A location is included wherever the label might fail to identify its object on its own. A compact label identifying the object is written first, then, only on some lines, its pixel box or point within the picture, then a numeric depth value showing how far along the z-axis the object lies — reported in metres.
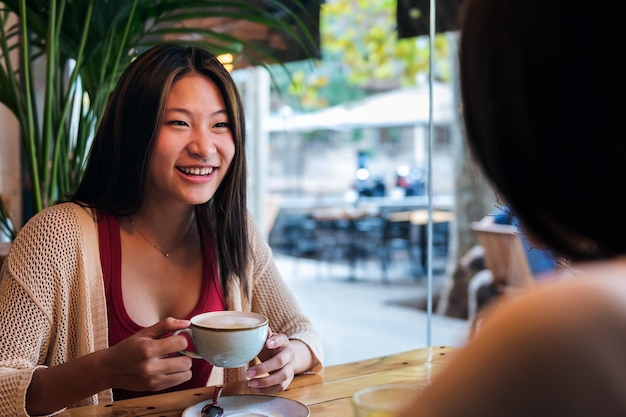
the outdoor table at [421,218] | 8.06
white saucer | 1.16
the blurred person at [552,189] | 0.48
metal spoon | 1.13
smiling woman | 1.40
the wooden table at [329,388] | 1.19
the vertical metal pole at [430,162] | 2.37
